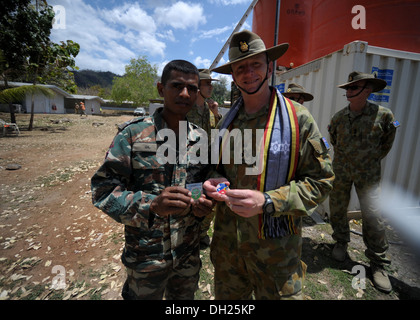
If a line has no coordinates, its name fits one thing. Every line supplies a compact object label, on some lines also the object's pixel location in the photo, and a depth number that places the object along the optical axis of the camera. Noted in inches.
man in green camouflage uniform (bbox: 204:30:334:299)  55.1
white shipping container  162.7
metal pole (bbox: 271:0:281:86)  165.9
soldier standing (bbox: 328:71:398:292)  119.3
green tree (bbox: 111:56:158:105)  1744.6
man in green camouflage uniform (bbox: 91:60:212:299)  57.9
